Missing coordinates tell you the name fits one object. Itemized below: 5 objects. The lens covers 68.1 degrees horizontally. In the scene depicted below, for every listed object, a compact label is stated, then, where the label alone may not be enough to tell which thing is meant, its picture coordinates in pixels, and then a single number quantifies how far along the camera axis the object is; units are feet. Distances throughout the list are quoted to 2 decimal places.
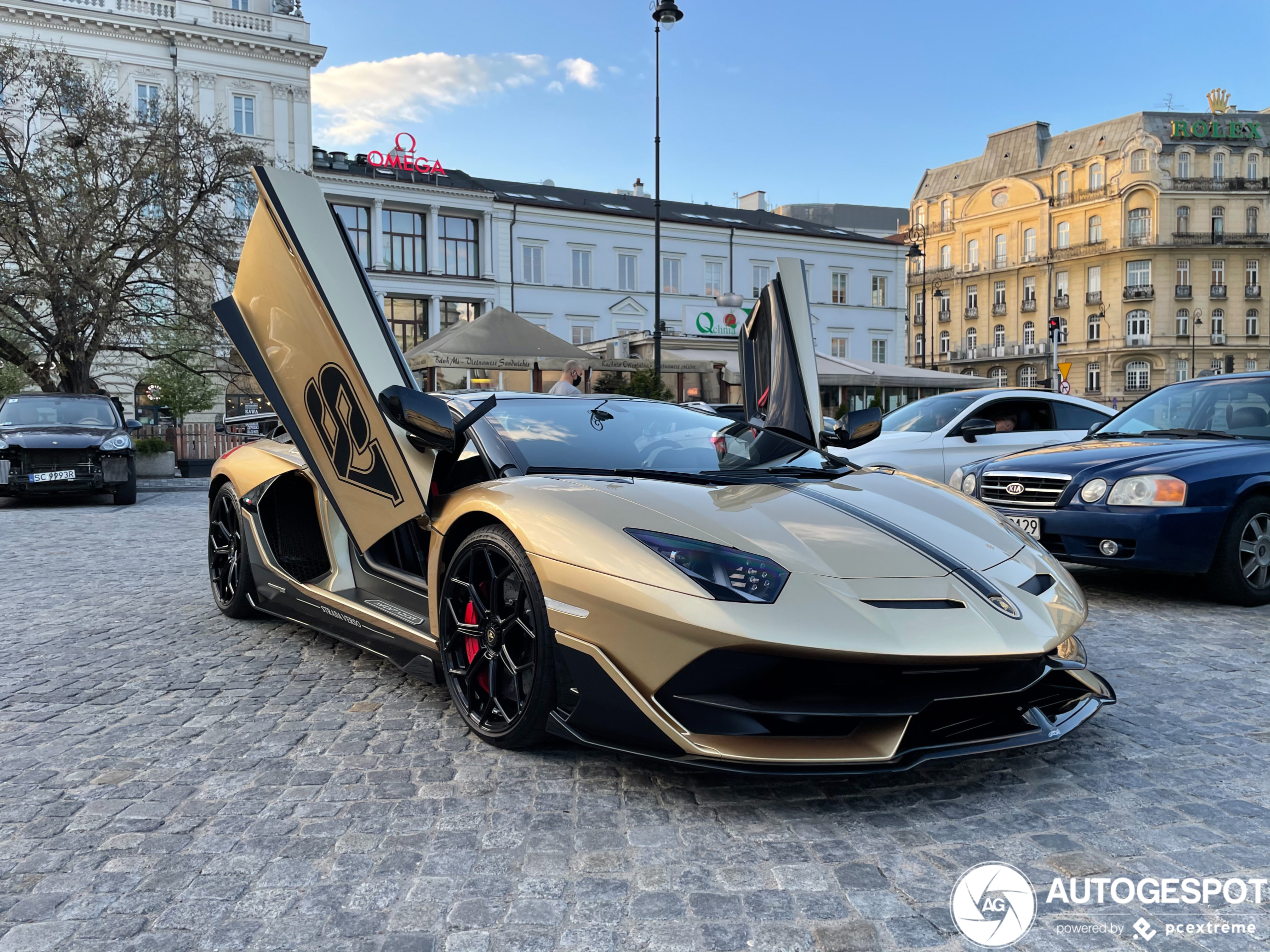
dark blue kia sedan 16.69
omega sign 130.52
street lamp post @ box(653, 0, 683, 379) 57.41
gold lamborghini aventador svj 7.95
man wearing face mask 27.37
